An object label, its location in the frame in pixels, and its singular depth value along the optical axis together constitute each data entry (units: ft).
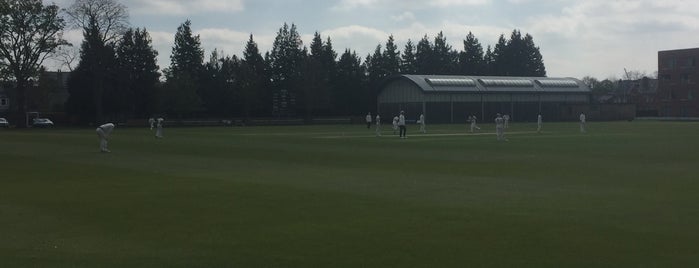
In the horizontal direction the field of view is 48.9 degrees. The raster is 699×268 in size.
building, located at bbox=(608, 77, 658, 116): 399.65
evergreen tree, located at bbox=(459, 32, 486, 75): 447.01
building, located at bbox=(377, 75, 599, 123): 340.80
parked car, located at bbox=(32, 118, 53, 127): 300.44
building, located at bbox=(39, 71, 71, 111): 368.15
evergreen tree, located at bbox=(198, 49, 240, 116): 342.03
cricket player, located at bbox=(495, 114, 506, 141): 138.00
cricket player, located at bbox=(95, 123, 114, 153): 107.14
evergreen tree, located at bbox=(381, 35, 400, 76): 403.75
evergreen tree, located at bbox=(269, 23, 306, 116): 352.69
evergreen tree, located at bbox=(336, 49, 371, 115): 378.12
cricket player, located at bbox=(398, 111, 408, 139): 157.82
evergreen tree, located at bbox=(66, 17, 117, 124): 298.56
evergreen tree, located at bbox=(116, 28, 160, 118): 309.01
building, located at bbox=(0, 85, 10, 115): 404.98
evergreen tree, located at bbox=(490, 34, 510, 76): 465.47
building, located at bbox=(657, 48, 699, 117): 369.30
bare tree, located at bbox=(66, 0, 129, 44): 286.46
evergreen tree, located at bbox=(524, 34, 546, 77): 475.31
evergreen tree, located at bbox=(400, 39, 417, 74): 425.69
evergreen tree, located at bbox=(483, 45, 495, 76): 457.39
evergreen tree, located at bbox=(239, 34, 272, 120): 337.31
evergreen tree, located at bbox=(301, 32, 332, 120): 343.67
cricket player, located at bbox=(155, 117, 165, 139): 160.35
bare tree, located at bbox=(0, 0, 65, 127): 262.88
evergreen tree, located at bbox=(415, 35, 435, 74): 424.46
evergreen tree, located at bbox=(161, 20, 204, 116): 310.86
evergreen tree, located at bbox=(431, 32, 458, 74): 427.49
